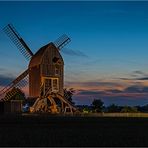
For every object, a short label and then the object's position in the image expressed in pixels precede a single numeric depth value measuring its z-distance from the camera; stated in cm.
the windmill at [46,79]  7031
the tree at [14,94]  7194
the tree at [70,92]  9899
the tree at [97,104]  9812
